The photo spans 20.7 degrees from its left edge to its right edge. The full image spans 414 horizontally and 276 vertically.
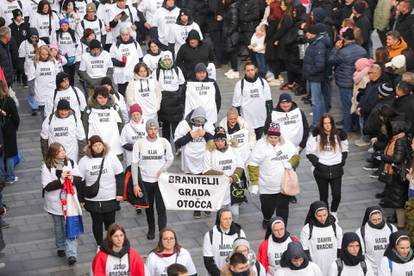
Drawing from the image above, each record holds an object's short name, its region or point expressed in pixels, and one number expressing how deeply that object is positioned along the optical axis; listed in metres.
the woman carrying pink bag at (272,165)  15.71
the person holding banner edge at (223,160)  15.95
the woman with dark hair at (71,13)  23.06
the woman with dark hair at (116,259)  13.05
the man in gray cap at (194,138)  16.52
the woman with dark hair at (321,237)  13.80
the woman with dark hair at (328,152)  16.00
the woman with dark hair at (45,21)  22.78
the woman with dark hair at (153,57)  20.08
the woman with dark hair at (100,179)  15.05
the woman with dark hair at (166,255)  12.97
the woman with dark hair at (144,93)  18.58
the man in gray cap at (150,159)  15.72
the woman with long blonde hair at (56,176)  14.88
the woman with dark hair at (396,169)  16.20
